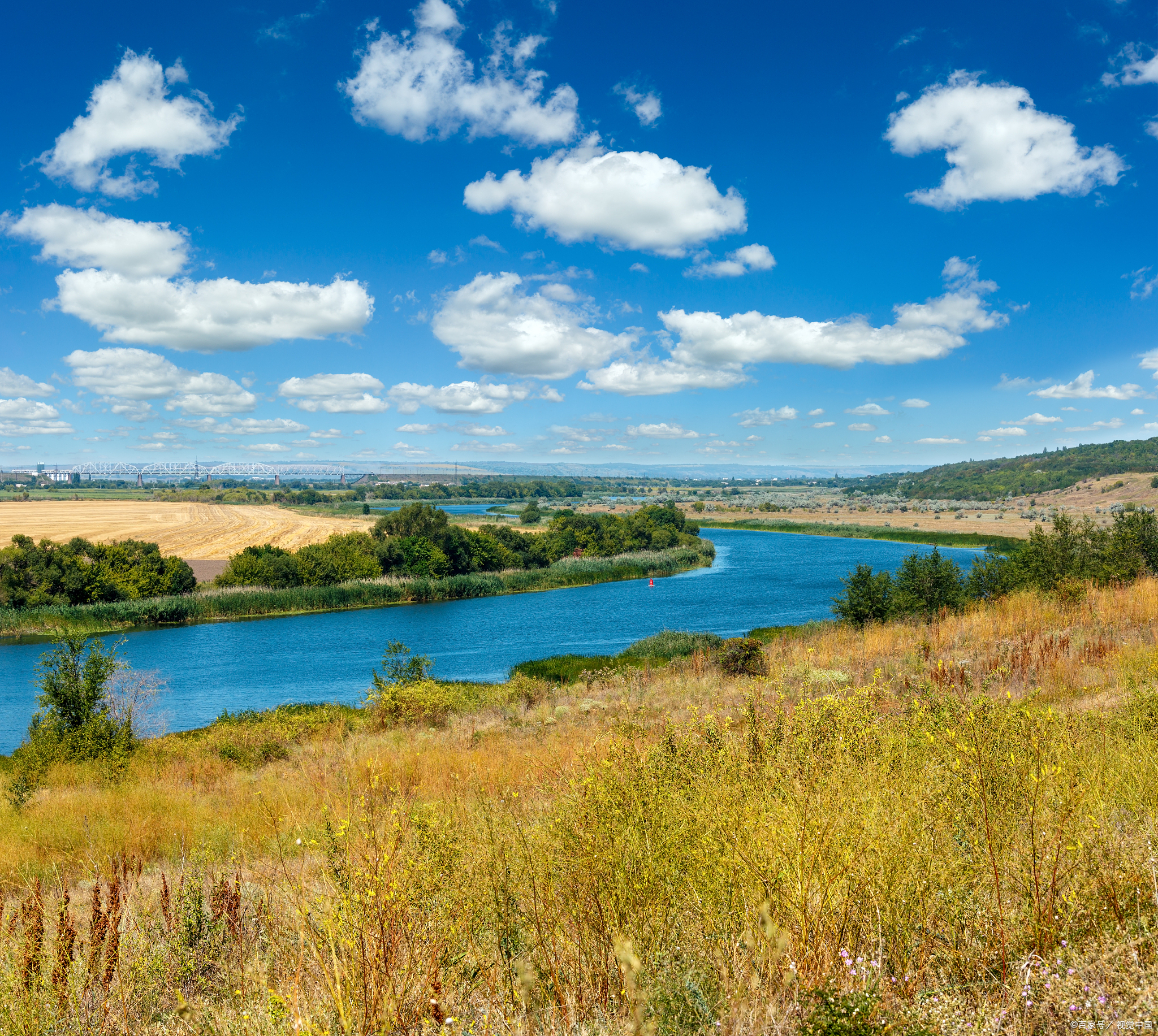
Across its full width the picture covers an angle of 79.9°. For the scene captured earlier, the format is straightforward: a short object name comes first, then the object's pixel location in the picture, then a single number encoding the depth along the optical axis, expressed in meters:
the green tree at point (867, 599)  26.44
